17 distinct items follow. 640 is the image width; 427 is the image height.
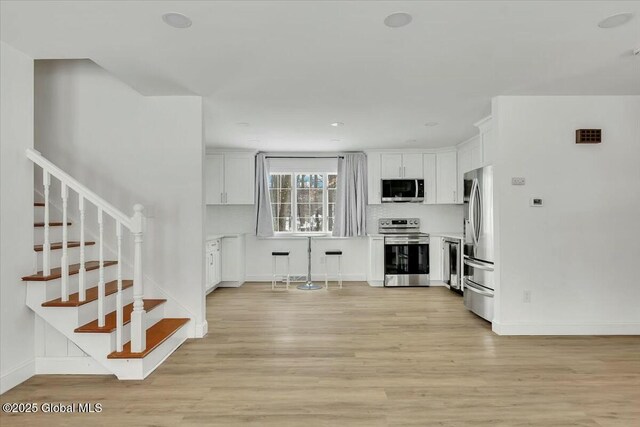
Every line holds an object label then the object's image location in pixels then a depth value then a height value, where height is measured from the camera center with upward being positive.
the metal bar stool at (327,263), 6.37 -0.88
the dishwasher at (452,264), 5.83 -0.80
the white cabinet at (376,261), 6.45 -0.80
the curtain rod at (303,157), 6.95 +1.12
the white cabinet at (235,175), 6.68 +0.75
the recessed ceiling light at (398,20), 2.24 +1.21
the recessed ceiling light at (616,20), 2.26 +1.22
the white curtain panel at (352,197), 6.82 +0.35
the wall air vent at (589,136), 3.75 +0.79
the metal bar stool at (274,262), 6.42 -0.86
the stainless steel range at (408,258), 6.43 -0.74
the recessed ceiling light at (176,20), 2.23 +1.22
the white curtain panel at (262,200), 6.77 +0.30
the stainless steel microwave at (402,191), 6.66 +0.44
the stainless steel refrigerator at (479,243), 4.05 -0.33
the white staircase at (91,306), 2.69 -0.65
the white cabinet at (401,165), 6.72 +0.92
